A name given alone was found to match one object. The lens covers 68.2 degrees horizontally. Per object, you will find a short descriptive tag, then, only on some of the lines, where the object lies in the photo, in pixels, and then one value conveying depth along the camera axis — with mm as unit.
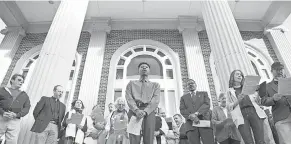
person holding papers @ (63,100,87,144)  3562
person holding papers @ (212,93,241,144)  2891
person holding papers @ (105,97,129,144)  3129
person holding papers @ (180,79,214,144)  3118
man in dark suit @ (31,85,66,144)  3307
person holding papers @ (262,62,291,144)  2570
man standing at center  2492
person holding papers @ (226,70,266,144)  2748
